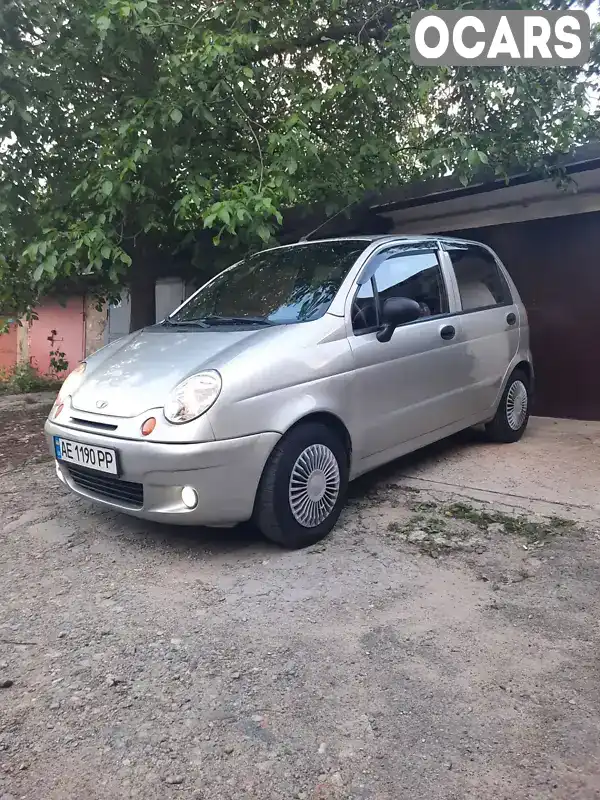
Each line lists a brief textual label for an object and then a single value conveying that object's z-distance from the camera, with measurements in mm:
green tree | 4980
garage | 6305
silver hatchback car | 3053
